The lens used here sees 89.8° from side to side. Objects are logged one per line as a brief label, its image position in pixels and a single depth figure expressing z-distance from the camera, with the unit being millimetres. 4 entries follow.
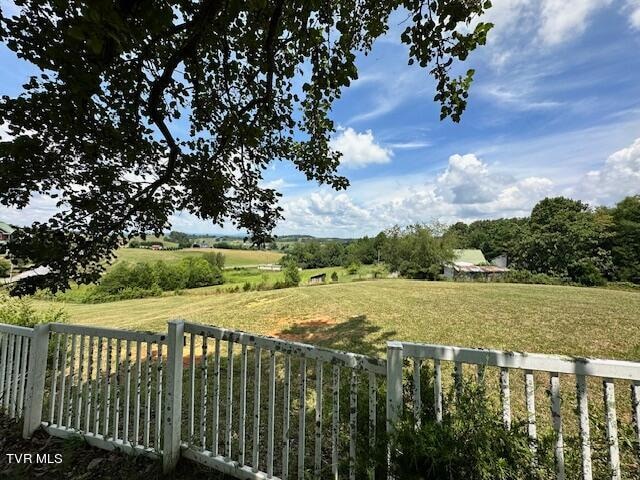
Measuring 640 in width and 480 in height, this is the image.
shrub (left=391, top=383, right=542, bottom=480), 1527
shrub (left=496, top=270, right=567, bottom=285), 23831
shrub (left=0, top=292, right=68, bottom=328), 5557
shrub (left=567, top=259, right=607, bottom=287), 29564
